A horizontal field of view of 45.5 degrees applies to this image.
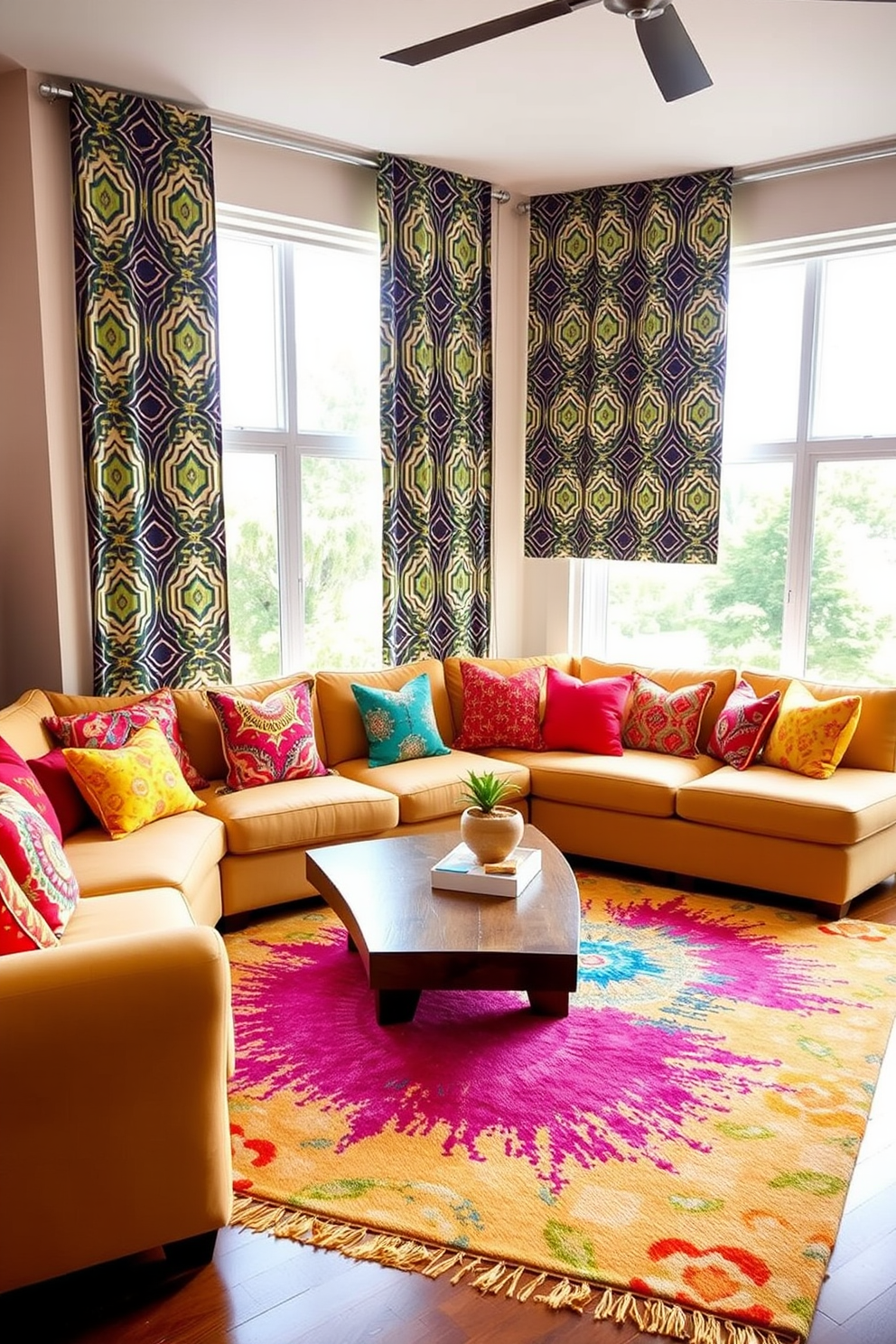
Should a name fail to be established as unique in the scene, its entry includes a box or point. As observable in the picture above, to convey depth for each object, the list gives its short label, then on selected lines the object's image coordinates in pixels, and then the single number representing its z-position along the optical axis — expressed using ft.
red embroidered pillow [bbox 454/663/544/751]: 15.65
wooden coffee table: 9.02
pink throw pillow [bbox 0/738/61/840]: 9.45
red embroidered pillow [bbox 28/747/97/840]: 11.27
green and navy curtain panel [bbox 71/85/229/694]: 13.02
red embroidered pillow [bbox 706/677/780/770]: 14.46
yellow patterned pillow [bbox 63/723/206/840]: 11.33
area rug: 7.04
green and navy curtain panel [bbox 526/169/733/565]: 16.28
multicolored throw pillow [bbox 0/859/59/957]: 7.04
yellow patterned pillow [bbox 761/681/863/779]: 13.79
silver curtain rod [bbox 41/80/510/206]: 13.84
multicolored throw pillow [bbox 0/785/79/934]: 7.97
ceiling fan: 8.50
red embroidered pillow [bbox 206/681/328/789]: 13.35
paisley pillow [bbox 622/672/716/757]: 15.28
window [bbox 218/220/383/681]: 15.30
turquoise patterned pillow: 14.78
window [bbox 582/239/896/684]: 15.58
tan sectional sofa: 6.16
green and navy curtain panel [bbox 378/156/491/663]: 16.02
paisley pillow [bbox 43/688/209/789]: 11.98
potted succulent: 10.45
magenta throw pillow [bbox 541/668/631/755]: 15.35
